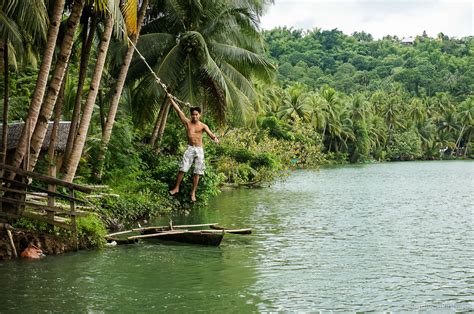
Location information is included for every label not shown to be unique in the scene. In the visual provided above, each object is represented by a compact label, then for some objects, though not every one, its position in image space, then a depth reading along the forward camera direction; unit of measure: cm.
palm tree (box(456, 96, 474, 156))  9448
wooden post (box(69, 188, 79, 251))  1400
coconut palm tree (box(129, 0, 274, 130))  2361
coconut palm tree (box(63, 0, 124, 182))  1595
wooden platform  1366
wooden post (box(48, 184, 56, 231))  1416
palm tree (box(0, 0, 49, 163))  1321
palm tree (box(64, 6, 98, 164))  1741
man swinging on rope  1379
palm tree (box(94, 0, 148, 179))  1942
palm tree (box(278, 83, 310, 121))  6481
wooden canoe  1645
